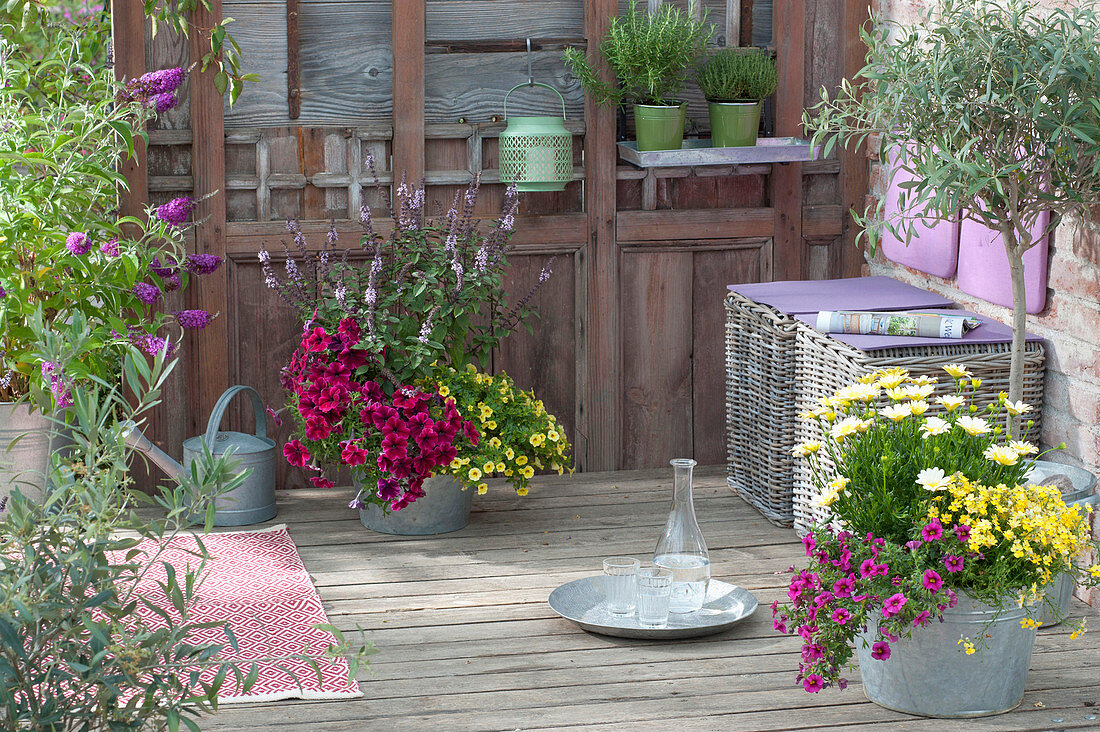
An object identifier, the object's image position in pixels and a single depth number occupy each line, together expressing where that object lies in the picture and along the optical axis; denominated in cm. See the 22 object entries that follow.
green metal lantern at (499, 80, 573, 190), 706
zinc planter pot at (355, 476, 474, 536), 655
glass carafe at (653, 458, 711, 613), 518
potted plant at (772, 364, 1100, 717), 423
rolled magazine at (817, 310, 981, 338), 580
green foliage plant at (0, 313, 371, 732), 293
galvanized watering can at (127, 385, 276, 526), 652
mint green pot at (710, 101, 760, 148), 715
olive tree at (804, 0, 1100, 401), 485
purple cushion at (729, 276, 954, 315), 649
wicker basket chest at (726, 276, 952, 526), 651
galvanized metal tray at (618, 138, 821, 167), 707
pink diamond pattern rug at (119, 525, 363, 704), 476
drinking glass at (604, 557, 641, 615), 515
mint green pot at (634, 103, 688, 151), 707
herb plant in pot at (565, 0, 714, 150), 697
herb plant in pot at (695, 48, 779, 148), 712
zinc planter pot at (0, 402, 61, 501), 625
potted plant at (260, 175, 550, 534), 624
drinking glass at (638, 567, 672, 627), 508
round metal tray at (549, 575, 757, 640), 521
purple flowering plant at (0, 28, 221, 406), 580
